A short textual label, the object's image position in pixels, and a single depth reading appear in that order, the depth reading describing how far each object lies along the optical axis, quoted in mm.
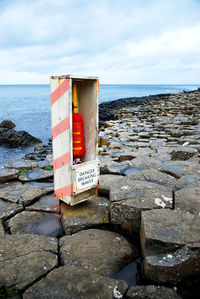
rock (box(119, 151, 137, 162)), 5821
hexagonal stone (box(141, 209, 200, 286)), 2053
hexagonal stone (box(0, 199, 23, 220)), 3207
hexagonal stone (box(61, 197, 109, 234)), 2871
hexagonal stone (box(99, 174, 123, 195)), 3693
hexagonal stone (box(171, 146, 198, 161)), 5137
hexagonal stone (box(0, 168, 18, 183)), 4644
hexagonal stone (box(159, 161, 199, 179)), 3849
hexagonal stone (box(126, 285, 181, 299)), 1896
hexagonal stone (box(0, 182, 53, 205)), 3637
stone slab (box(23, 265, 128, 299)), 1876
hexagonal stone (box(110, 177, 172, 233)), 2680
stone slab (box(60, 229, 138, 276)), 2281
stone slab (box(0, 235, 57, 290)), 2037
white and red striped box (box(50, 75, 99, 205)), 2797
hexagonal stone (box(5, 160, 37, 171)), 5345
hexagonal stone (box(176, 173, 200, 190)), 3289
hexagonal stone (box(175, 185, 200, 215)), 2646
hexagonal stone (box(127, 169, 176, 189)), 3512
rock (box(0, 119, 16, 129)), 16988
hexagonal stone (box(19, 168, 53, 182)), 4696
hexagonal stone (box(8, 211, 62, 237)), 2889
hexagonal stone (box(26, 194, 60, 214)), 3404
